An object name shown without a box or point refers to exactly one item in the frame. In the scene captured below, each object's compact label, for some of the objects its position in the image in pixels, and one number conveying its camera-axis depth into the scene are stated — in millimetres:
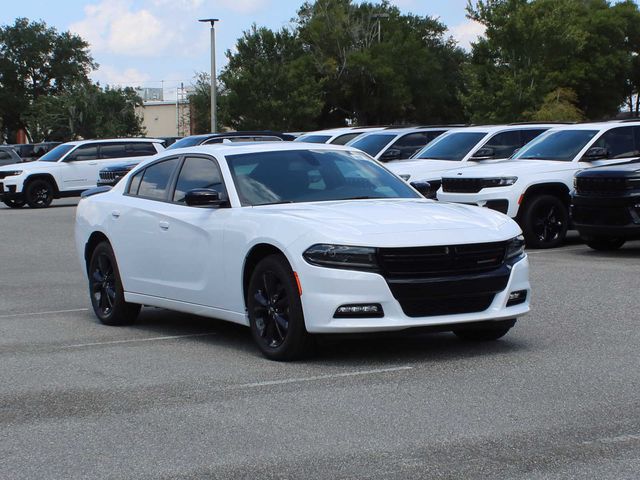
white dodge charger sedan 7859
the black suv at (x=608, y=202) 15180
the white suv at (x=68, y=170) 32438
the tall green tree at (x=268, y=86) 73500
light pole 52844
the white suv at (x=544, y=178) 16891
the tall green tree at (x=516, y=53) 48938
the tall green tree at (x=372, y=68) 83500
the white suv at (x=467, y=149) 20000
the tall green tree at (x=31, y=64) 107750
